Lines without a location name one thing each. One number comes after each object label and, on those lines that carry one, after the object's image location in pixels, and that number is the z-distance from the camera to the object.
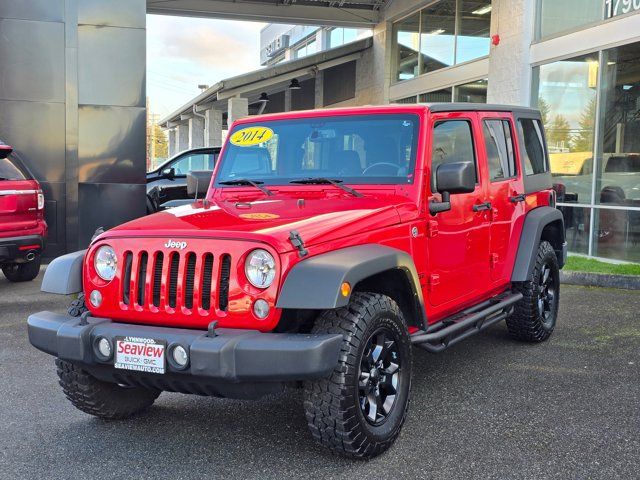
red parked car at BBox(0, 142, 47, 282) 7.47
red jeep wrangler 3.14
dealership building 9.75
